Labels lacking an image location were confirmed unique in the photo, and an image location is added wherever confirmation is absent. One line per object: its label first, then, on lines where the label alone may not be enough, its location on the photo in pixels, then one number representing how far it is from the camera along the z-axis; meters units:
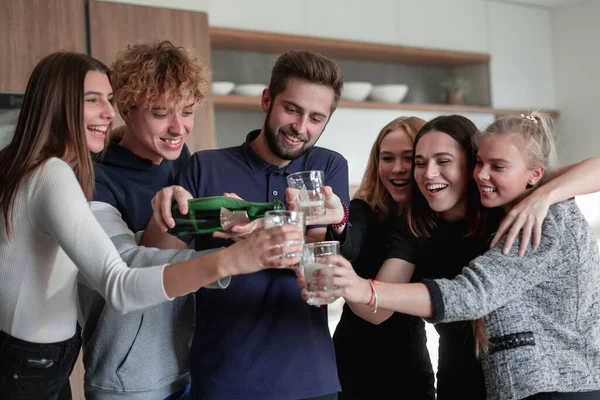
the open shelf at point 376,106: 3.76
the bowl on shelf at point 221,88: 3.78
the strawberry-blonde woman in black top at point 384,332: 1.79
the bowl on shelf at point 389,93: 4.36
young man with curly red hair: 1.45
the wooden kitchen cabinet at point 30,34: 3.02
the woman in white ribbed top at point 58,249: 1.13
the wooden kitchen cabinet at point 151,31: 3.27
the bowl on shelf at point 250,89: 3.87
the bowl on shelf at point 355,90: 4.25
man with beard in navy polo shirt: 1.42
